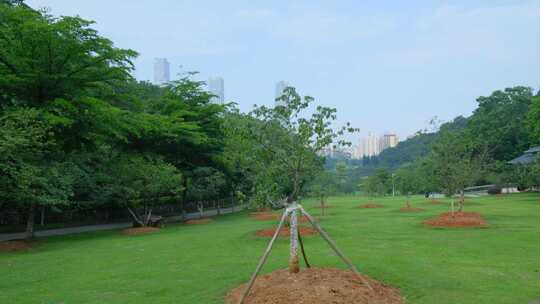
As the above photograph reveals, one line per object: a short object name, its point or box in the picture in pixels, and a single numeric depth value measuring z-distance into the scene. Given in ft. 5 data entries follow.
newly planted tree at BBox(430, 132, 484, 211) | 68.23
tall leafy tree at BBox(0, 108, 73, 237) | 52.80
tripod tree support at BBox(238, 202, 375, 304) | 23.10
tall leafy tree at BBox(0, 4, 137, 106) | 62.13
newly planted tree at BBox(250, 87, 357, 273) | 41.24
